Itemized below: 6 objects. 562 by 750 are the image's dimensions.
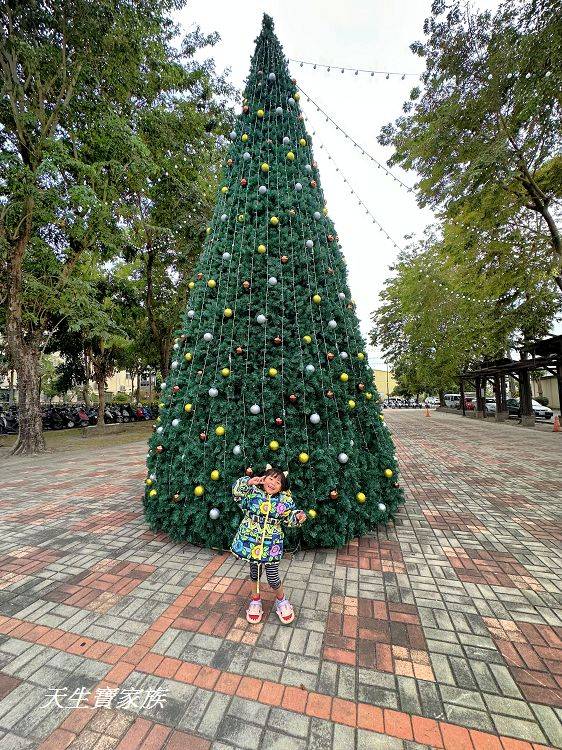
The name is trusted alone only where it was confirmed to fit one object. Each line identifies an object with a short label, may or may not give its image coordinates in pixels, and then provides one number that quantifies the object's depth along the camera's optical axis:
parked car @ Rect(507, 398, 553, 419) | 23.22
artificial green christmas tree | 3.63
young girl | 2.61
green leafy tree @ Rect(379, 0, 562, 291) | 6.89
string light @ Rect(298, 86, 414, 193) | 5.49
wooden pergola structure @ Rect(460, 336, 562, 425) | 14.29
